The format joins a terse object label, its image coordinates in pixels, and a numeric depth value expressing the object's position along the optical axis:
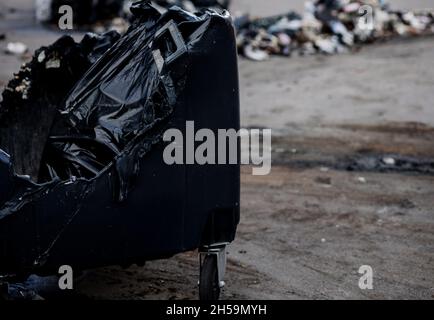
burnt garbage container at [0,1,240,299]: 4.08
